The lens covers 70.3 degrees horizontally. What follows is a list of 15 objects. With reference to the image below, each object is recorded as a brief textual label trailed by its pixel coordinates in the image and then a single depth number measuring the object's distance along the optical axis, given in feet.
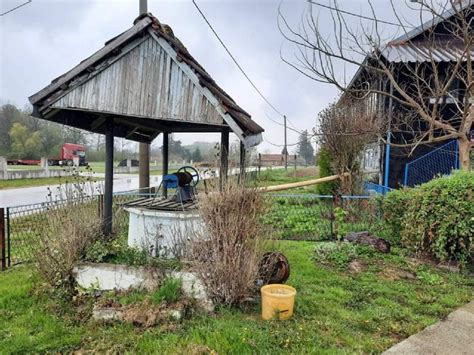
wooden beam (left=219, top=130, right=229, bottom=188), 14.02
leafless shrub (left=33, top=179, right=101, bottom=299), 15.11
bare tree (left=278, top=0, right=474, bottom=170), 21.38
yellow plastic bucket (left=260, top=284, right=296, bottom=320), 12.66
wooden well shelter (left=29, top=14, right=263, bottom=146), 15.42
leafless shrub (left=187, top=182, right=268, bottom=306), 13.00
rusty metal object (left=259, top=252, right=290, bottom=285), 14.64
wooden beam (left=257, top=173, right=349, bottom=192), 33.88
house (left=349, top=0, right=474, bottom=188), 37.45
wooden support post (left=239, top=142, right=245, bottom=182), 14.40
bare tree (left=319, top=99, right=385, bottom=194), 35.32
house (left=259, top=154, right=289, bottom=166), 180.58
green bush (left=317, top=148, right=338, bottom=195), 40.55
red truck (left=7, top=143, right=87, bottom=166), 108.63
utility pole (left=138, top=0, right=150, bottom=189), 28.14
